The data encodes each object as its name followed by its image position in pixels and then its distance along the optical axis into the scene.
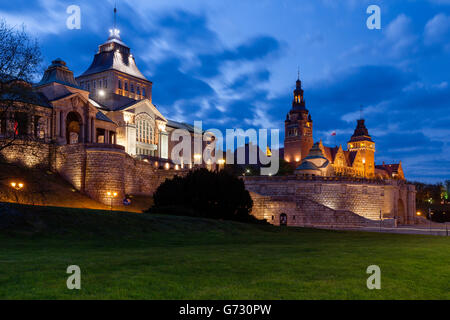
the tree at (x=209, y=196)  44.69
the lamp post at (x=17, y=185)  41.62
